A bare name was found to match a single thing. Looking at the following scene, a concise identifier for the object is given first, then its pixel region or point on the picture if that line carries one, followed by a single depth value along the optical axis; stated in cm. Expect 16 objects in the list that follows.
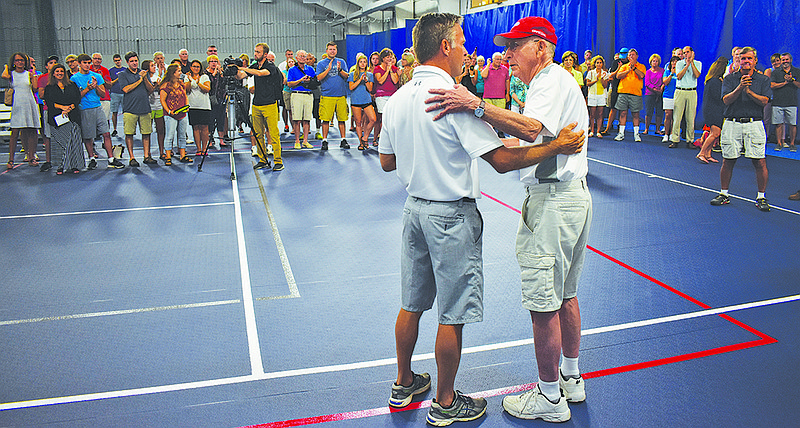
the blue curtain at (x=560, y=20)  1552
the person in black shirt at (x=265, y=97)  898
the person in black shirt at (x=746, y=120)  642
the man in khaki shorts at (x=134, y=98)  948
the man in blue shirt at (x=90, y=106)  940
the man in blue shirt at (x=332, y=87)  1134
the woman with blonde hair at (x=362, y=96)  1136
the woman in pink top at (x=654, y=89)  1276
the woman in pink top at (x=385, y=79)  1144
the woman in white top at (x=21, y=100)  935
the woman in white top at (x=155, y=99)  1002
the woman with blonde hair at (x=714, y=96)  816
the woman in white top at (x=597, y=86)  1314
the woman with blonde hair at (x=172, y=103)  959
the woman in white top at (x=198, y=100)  1001
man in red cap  253
